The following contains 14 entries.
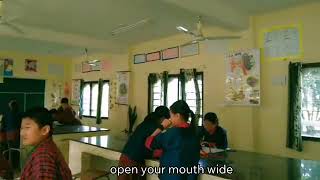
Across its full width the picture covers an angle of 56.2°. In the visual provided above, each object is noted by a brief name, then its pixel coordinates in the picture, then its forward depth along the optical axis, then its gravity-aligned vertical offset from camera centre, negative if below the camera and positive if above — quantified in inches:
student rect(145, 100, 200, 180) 91.9 -15.0
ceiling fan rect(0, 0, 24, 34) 152.6 +40.6
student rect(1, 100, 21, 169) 201.0 -22.2
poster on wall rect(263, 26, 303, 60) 157.1 +28.6
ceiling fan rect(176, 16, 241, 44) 151.6 +30.4
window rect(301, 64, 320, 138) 149.5 -2.8
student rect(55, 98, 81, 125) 242.8 -16.9
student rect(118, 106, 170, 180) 111.6 -17.4
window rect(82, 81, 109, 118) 299.7 -4.9
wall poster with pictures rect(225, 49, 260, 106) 171.5 +10.4
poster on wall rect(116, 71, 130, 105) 267.0 +6.5
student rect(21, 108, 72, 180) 58.4 -11.4
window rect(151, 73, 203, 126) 209.2 +2.3
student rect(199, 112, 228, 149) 147.6 -18.8
